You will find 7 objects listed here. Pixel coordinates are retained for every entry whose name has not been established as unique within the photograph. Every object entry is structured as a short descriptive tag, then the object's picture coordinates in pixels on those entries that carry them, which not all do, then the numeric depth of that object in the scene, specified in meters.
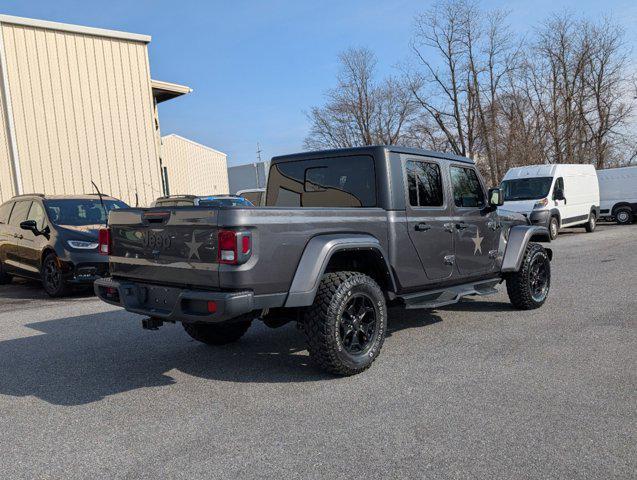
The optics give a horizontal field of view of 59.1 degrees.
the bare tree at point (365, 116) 41.94
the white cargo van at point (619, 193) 22.08
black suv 8.90
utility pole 41.47
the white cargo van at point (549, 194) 16.88
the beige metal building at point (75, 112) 14.66
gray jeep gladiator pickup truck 3.93
